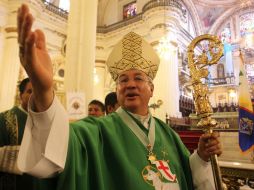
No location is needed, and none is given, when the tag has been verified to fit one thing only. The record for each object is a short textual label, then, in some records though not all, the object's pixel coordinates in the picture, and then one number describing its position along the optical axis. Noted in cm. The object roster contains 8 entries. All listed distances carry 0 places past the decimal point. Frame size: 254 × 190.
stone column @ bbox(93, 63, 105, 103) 1436
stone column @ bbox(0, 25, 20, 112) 973
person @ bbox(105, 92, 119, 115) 341
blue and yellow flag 410
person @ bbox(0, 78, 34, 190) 165
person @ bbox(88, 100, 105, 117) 367
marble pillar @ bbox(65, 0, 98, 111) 552
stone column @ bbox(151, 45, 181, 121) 1134
